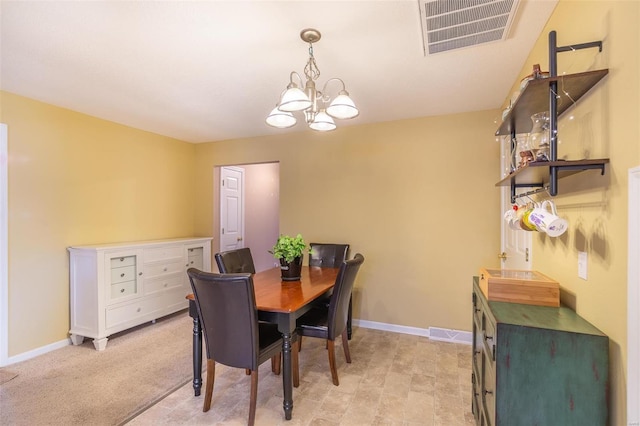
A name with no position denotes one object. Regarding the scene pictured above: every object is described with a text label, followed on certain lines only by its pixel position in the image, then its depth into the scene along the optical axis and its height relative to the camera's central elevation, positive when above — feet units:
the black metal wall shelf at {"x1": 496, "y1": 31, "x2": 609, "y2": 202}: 3.75 +1.66
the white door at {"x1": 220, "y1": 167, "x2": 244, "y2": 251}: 15.58 +0.26
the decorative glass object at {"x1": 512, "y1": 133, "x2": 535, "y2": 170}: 4.82 +1.19
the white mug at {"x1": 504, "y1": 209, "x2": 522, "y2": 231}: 5.38 -0.12
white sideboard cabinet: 9.82 -2.60
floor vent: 10.41 -4.34
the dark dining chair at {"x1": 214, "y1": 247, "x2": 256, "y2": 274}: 8.76 -1.52
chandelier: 5.58 +2.18
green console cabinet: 3.49 -1.92
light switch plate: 4.18 -0.75
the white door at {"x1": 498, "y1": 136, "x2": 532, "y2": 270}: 7.20 -0.76
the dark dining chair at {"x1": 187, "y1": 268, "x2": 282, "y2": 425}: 5.75 -2.19
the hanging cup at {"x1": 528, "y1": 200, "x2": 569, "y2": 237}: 3.96 -0.12
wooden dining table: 6.21 -1.96
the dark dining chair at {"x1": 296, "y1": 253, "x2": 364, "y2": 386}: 7.37 -2.78
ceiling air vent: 5.13 +3.54
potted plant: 8.52 -1.22
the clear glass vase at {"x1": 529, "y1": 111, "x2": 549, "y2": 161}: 4.50 +1.25
